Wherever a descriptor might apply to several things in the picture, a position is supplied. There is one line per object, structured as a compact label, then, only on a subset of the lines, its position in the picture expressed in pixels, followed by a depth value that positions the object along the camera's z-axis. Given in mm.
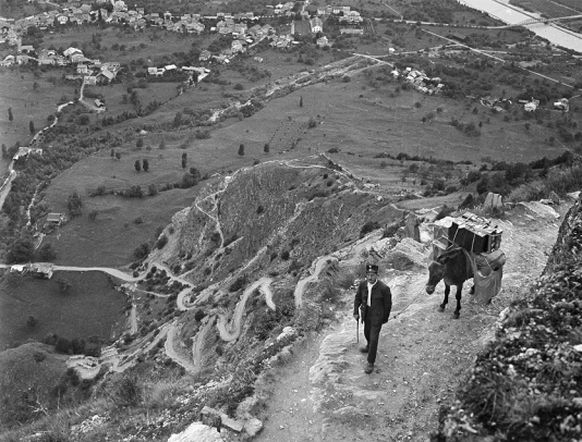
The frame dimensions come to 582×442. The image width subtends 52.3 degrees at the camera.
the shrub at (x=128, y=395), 17516
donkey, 14312
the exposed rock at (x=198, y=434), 12922
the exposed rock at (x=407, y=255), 19625
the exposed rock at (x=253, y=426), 12680
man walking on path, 12906
